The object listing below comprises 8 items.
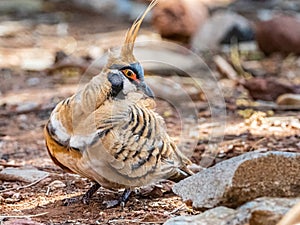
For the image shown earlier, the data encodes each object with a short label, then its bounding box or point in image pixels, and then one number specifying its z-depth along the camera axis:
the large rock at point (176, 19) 14.95
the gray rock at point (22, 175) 6.96
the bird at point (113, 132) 5.71
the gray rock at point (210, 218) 4.70
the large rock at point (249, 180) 4.93
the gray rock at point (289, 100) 10.05
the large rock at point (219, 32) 14.57
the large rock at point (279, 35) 13.89
